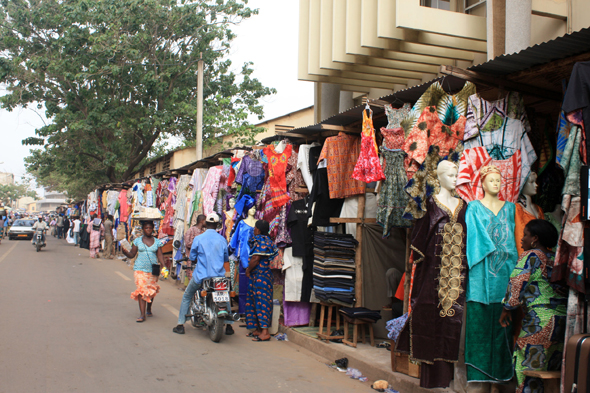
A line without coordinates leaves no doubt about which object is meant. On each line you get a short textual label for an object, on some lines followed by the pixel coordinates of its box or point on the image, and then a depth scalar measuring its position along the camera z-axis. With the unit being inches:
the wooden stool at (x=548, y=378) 148.6
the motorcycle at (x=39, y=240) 934.1
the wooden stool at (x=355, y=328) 257.8
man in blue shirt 293.0
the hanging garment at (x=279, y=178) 318.3
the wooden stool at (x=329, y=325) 271.7
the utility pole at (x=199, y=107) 689.6
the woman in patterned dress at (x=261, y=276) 293.9
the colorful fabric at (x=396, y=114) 223.6
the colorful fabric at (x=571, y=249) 138.6
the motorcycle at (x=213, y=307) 282.7
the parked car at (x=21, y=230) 1357.0
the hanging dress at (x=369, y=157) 231.5
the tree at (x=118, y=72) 911.0
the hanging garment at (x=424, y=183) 196.4
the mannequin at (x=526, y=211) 179.8
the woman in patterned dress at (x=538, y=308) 153.1
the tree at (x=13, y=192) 3927.2
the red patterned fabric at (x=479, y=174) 186.2
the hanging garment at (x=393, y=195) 227.3
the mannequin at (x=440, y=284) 181.5
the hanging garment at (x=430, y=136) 197.6
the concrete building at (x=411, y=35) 261.7
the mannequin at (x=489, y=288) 176.7
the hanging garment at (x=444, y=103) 197.3
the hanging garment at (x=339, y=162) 277.1
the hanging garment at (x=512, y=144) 189.2
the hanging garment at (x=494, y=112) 190.4
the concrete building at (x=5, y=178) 5265.8
